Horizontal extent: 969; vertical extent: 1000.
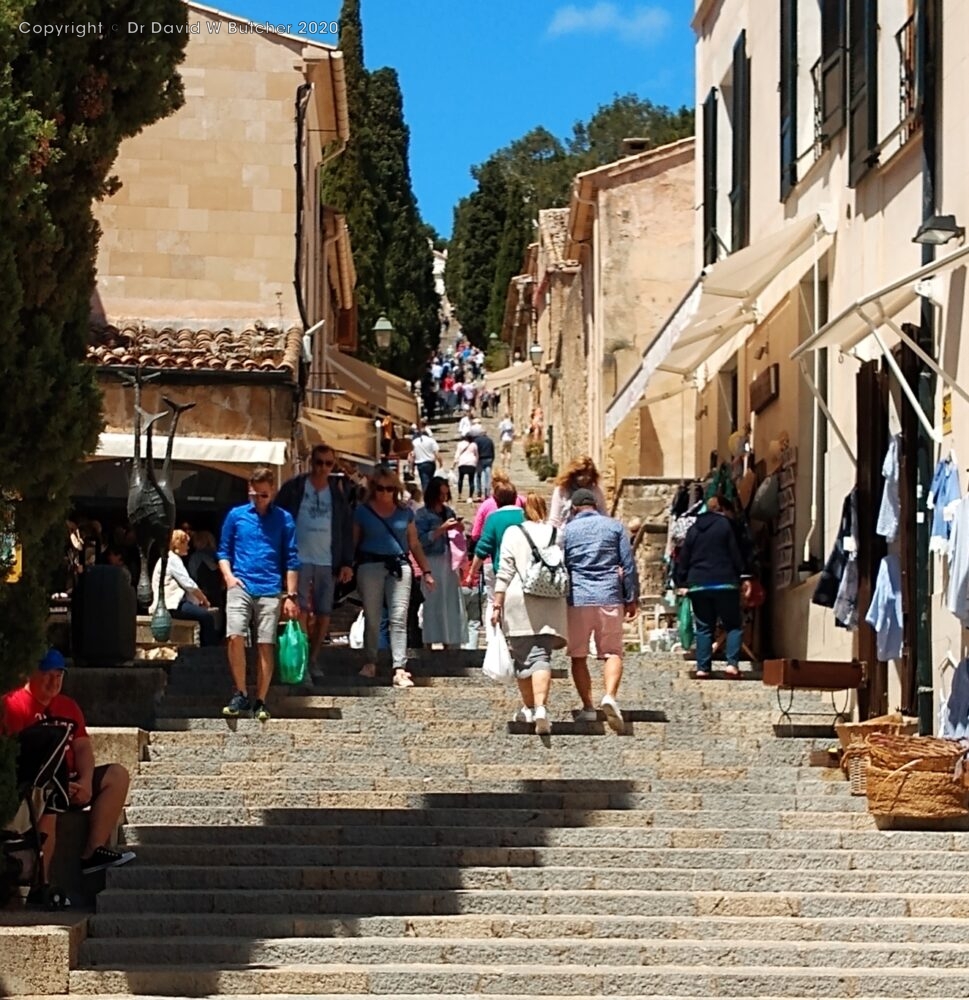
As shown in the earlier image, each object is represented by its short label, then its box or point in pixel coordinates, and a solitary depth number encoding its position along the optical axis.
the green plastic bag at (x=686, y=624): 18.05
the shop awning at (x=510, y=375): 53.19
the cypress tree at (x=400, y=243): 58.47
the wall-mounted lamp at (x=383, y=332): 34.09
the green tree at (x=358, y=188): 48.78
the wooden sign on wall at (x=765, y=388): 18.28
